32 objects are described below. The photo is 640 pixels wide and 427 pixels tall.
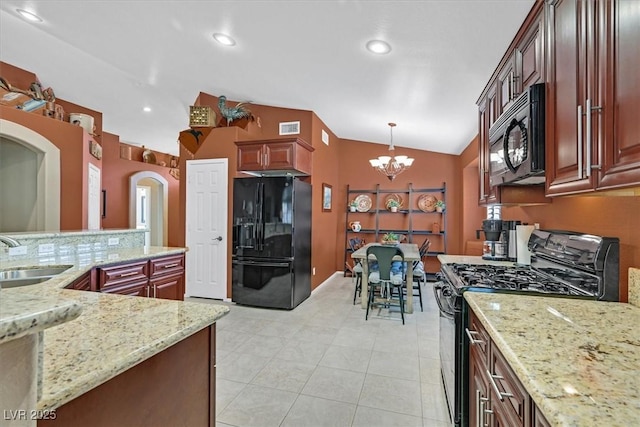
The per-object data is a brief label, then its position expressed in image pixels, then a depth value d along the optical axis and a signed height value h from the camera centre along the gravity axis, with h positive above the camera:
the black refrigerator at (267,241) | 4.05 -0.35
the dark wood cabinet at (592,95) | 0.95 +0.44
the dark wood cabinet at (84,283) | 2.02 -0.48
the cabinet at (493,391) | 0.87 -0.59
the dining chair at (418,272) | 4.29 -0.79
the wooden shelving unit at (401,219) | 6.00 -0.08
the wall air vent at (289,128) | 4.74 +1.34
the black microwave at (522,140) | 1.49 +0.41
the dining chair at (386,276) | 3.61 -0.76
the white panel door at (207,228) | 4.56 -0.20
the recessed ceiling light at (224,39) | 2.95 +1.70
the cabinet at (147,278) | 2.47 -0.57
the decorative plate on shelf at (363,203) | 6.31 +0.25
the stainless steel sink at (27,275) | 2.07 -0.43
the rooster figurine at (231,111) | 4.61 +1.54
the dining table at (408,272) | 3.85 -0.74
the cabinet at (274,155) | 4.21 +0.83
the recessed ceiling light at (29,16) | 3.08 +2.01
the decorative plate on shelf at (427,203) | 6.03 +0.25
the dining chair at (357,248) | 4.39 -0.63
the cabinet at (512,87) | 1.62 +0.81
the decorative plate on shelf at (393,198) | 6.19 +0.33
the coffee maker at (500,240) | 2.63 -0.21
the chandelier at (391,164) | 4.67 +0.80
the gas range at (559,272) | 1.40 -0.31
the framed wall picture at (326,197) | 5.42 +0.32
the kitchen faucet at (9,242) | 1.88 -0.17
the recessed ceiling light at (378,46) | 2.43 +1.36
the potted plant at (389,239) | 4.92 -0.39
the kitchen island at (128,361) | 0.74 -0.39
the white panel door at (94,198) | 4.94 +0.26
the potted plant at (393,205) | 6.09 +0.21
